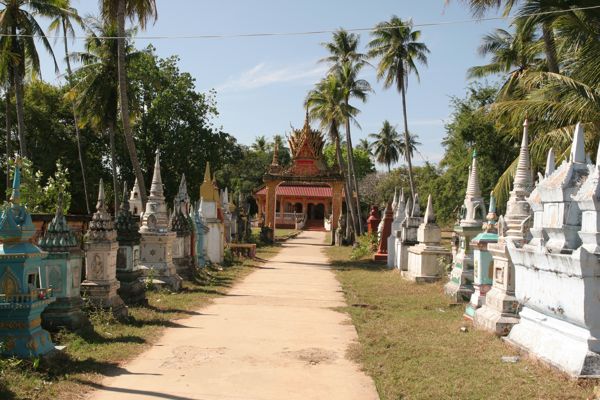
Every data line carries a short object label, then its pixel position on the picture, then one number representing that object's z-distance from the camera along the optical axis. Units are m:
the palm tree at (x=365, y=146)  79.28
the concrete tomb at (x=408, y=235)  18.41
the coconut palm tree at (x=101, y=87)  26.75
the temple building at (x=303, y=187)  38.44
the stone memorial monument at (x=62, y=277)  8.15
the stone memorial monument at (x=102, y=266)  9.60
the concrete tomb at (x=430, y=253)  15.87
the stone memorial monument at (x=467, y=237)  12.37
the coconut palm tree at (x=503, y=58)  26.73
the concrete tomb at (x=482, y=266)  10.00
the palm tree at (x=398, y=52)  31.02
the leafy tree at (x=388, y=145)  74.69
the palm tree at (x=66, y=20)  23.51
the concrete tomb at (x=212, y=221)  20.31
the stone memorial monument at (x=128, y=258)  11.20
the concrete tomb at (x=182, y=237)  15.55
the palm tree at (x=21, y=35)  21.50
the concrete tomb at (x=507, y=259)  8.66
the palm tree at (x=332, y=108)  33.94
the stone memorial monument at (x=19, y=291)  6.61
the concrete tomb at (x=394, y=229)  21.09
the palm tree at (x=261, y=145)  82.75
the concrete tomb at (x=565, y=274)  6.14
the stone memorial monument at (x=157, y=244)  13.59
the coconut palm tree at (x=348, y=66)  34.16
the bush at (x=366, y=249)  25.80
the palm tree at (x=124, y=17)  18.48
